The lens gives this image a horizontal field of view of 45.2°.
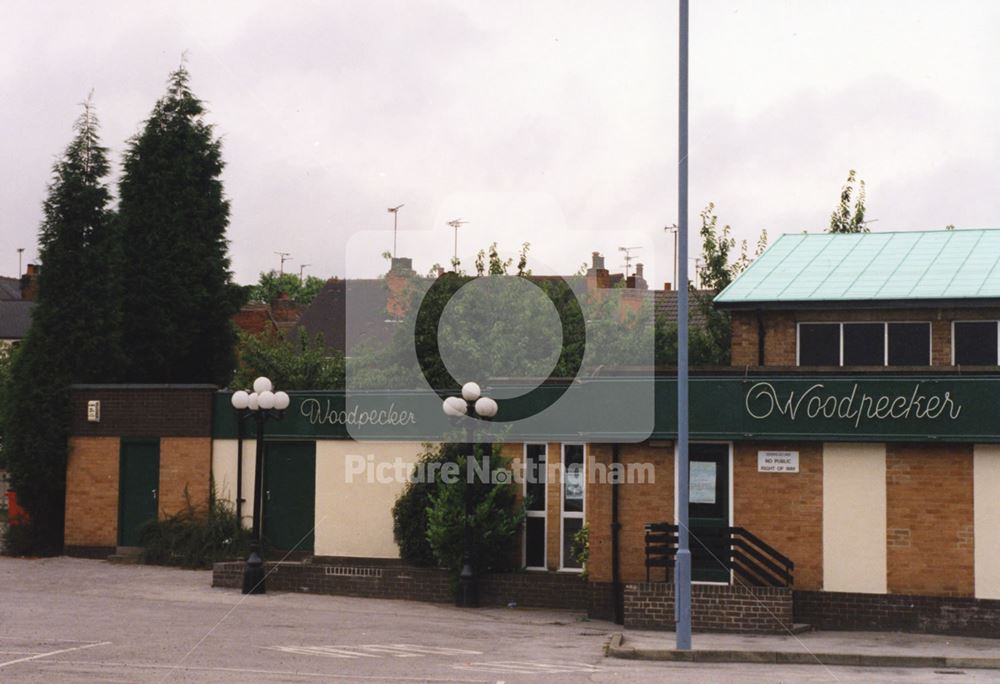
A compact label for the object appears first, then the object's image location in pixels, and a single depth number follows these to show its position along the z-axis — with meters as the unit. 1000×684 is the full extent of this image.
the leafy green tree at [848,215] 44.00
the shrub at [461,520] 23.27
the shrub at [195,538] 27.39
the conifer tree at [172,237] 37.69
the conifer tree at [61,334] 29.77
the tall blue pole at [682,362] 17.36
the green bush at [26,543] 29.97
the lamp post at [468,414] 22.47
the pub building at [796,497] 19.59
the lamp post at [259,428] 23.59
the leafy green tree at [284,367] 35.62
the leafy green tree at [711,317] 41.81
